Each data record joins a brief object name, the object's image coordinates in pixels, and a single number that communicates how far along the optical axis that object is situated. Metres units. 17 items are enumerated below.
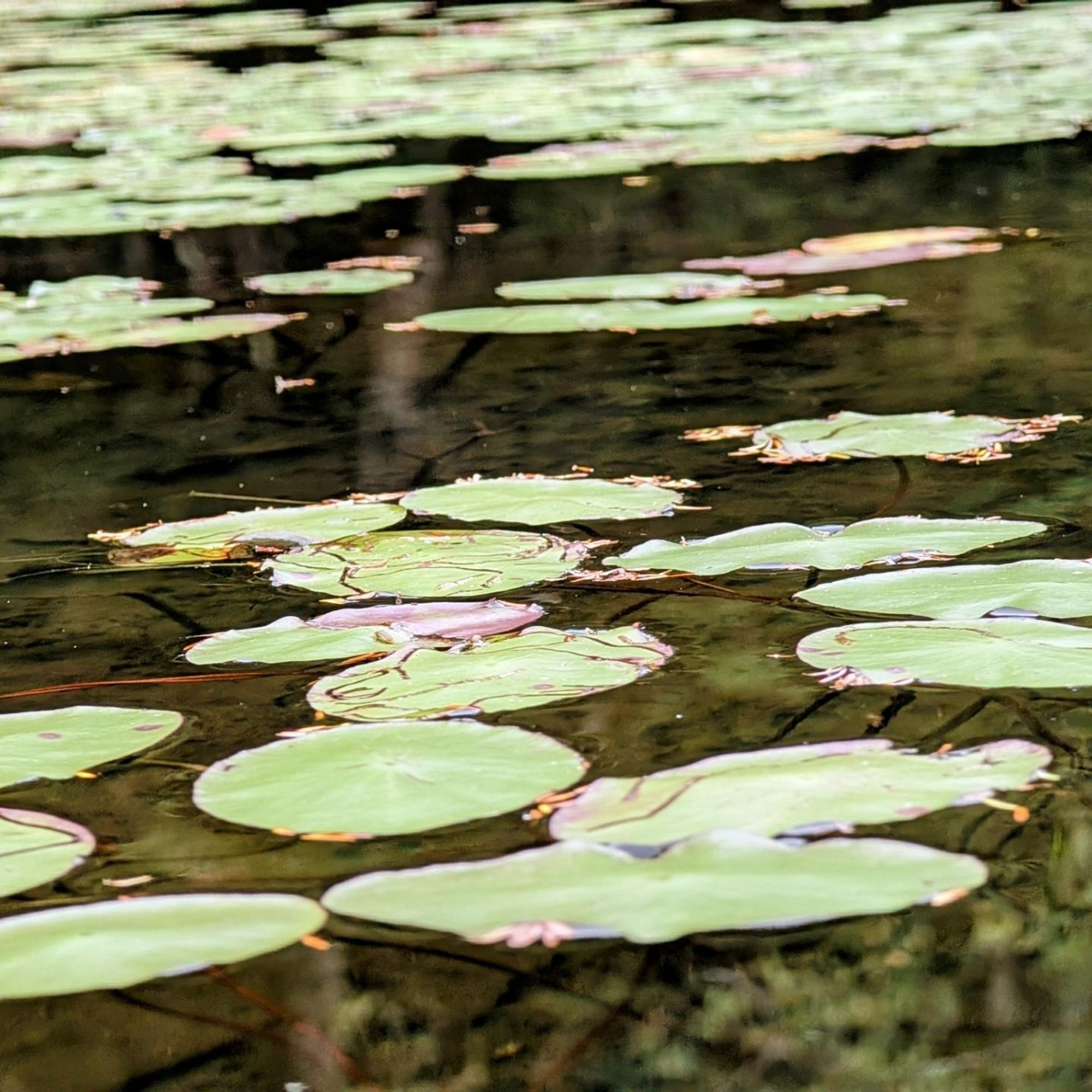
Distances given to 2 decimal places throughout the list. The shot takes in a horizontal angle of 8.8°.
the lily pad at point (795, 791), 1.93
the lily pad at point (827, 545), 2.11
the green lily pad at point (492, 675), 2.01
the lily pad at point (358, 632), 2.06
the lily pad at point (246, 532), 2.19
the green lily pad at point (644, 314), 2.47
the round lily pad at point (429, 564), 2.11
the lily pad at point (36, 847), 1.94
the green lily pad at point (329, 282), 2.65
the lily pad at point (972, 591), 2.04
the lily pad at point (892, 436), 2.23
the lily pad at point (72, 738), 2.00
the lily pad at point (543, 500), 2.18
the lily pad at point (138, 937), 1.90
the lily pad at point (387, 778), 1.95
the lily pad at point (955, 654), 2.00
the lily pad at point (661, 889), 1.90
